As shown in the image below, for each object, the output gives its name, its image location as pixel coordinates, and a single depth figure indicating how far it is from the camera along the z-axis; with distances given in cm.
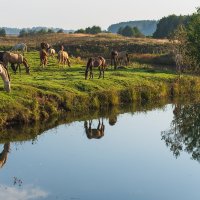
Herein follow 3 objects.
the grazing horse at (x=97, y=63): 3488
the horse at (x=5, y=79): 2694
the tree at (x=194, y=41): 4738
